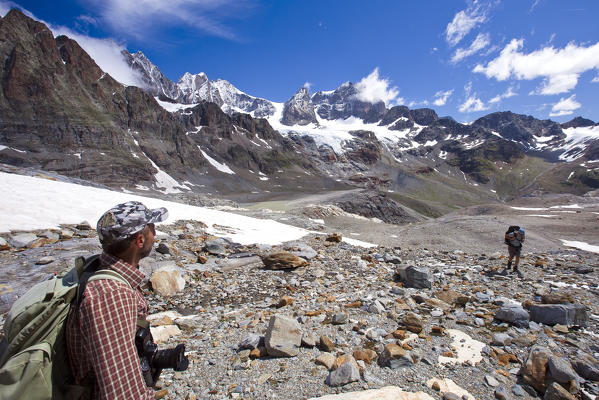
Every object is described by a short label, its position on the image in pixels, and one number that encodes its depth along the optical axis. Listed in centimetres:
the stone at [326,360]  451
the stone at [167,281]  764
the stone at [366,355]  466
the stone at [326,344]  500
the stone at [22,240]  860
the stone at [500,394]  399
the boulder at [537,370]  423
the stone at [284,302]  719
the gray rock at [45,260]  766
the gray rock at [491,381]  424
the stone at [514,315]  617
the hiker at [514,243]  1169
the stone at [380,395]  372
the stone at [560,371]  413
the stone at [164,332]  532
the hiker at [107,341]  205
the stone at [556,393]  391
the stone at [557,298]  726
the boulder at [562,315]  629
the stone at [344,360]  446
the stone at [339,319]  600
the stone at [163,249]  1028
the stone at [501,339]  543
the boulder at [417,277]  886
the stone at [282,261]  1052
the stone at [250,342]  499
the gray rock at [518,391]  413
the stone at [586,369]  441
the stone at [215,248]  1165
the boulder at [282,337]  477
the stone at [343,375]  409
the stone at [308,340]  505
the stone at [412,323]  575
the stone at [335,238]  1803
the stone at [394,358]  453
